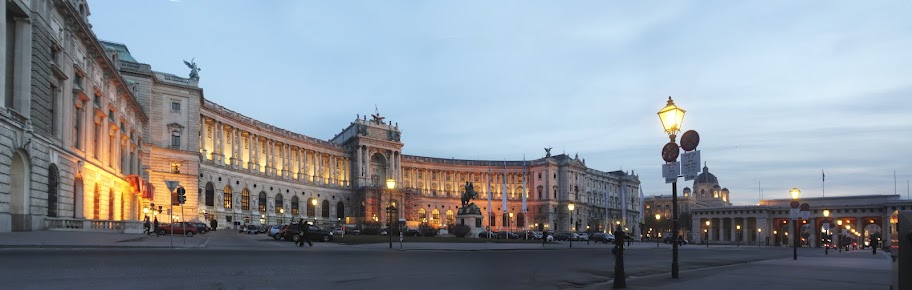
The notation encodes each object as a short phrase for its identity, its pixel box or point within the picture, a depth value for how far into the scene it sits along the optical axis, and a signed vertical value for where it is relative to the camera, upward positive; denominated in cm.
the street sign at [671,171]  2013 +45
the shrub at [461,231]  7612 -469
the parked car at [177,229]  5916 -336
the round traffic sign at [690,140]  2016 +135
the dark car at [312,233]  5242 -333
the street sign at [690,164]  1973 +64
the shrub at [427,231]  7801 -492
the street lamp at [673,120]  1961 +188
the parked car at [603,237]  8969 -662
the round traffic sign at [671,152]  2009 +100
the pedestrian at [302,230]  4288 -260
